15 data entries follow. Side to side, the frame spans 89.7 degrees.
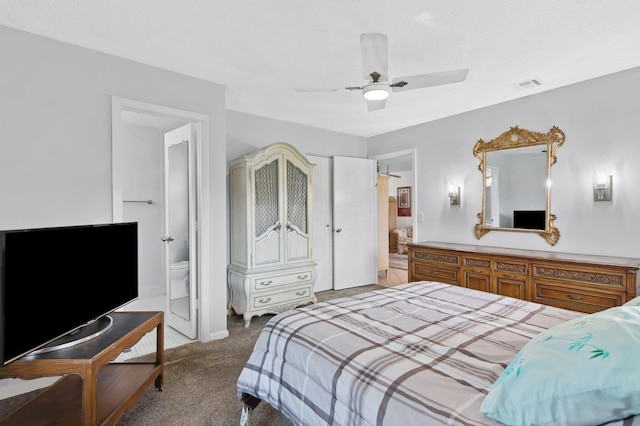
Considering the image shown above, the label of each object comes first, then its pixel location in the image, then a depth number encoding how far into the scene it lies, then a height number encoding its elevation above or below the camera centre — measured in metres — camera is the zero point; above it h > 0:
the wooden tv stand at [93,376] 1.52 -1.00
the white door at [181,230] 3.07 -0.15
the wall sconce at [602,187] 2.88 +0.22
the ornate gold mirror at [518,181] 3.27 +0.34
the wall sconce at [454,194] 4.05 +0.23
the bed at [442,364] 0.83 -0.58
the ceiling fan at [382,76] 1.97 +0.90
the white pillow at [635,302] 1.30 -0.38
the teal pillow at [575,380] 0.79 -0.44
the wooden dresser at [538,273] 2.50 -0.57
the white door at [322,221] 4.65 -0.10
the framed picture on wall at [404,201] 9.37 +0.36
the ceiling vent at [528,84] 3.00 +1.22
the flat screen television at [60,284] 1.44 -0.37
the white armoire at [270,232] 3.42 -0.21
